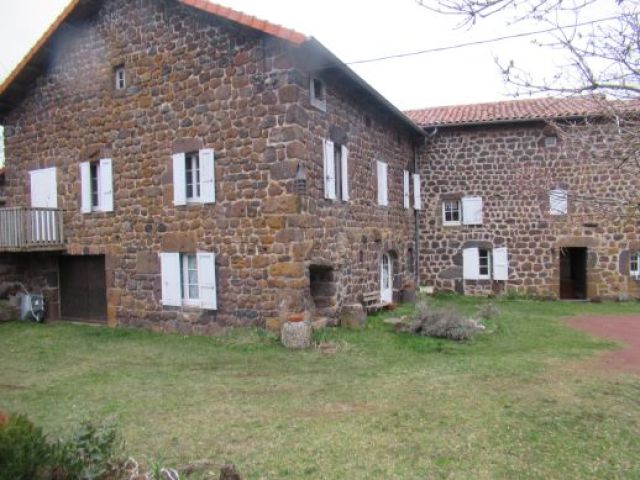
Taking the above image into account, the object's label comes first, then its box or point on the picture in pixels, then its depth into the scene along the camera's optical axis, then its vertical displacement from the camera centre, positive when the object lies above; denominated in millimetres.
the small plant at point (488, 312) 12133 -1696
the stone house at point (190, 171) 9531 +1678
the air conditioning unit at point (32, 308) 12797 -1317
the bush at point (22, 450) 3055 -1198
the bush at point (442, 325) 9617 -1585
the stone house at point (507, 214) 15797 +825
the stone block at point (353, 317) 10375 -1451
